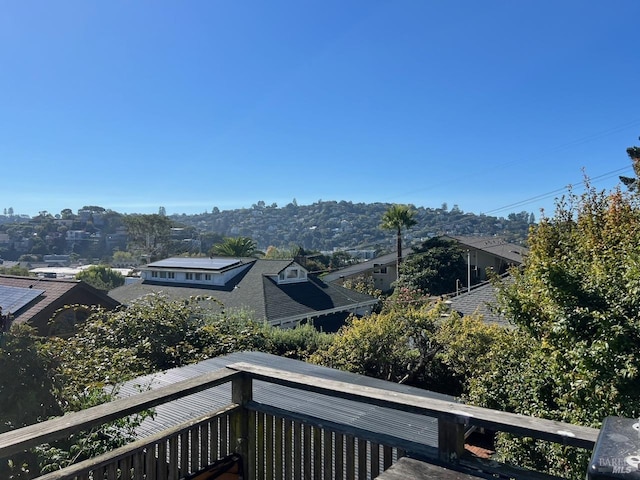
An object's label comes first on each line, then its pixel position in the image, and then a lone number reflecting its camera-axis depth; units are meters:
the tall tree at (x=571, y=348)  3.44
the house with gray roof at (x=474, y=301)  15.22
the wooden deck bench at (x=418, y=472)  1.62
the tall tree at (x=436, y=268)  34.25
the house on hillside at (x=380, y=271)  40.47
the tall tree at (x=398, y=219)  34.00
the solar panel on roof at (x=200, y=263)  24.25
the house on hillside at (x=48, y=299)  15.89
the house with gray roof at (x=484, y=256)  35.81
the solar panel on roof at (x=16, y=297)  15.99
